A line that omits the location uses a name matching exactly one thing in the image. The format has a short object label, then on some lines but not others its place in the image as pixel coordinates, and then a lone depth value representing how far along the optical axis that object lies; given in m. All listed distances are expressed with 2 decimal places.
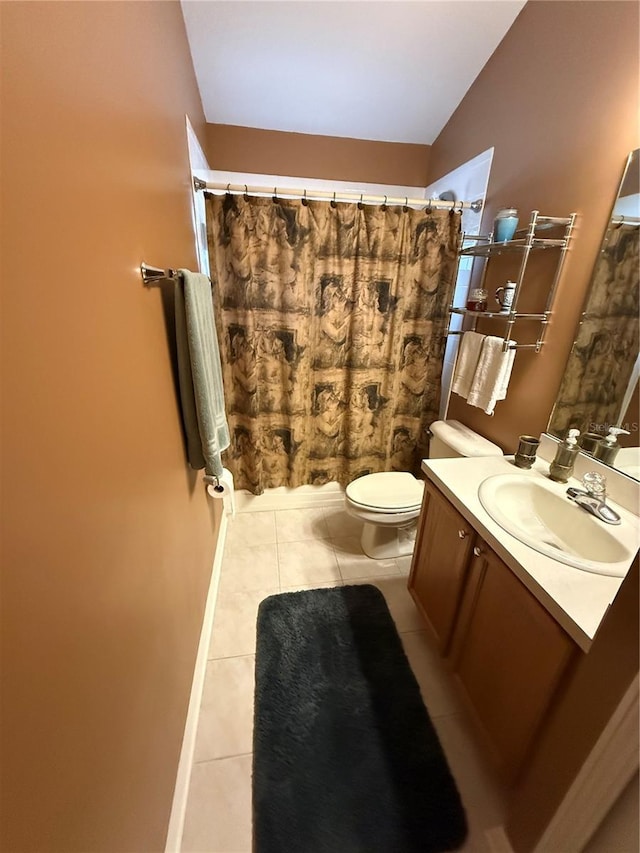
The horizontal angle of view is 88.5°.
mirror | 1.13
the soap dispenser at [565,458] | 1.25
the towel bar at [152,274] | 0.88
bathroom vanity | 0.82
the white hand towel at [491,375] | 1.55
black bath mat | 0.99
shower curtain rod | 1.66
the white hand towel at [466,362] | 1.71
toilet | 1.79
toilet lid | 1.81
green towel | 1.06
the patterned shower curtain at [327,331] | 1.81
